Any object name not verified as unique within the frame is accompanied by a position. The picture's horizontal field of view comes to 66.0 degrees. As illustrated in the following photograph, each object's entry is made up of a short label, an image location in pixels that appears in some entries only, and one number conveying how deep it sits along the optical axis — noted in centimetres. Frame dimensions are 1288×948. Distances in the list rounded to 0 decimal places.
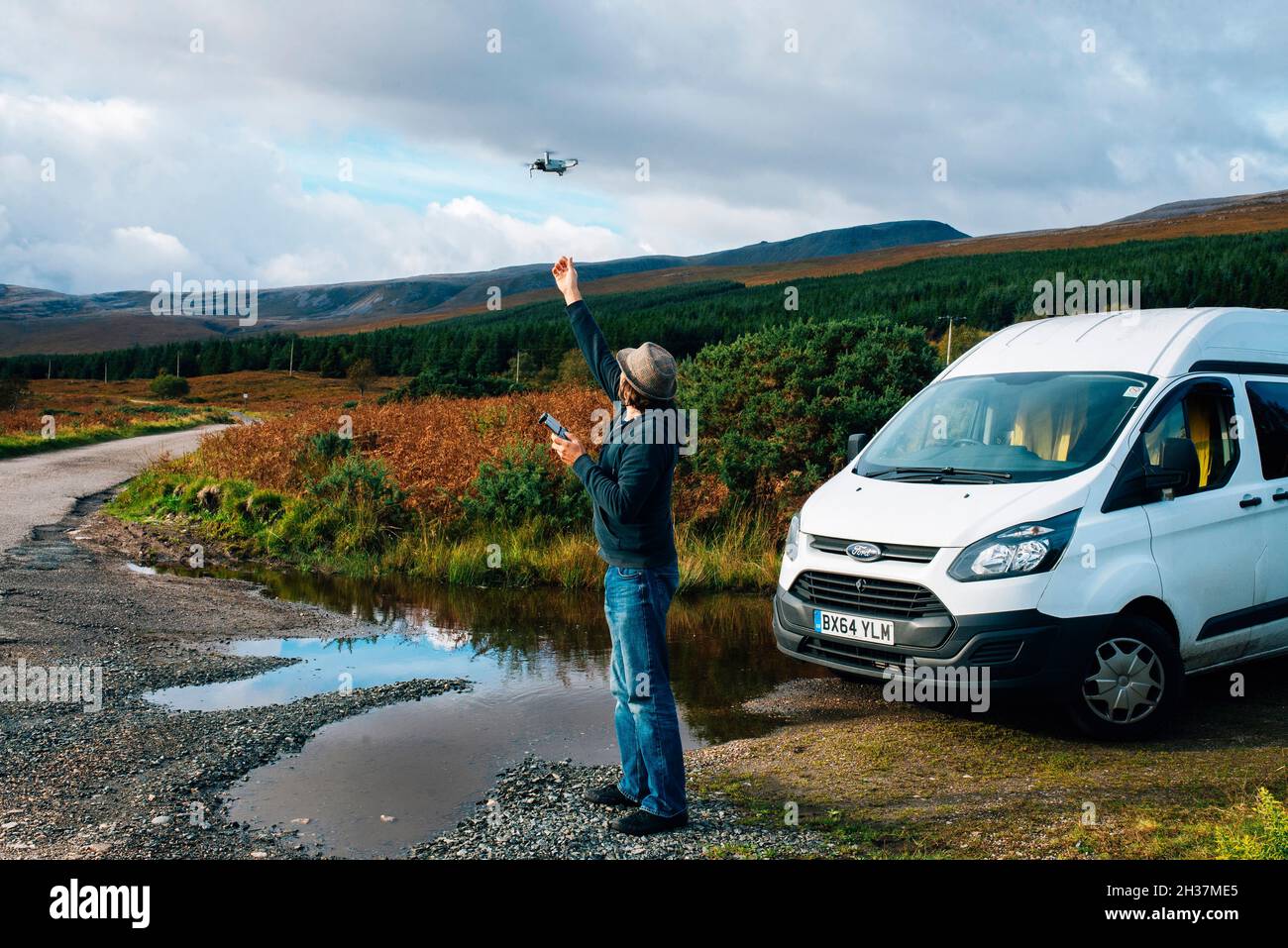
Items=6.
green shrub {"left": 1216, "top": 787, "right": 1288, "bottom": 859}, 364
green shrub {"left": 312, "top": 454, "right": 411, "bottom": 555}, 1346
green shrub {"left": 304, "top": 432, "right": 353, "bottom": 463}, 1630
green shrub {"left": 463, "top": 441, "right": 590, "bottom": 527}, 1312
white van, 558
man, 450
